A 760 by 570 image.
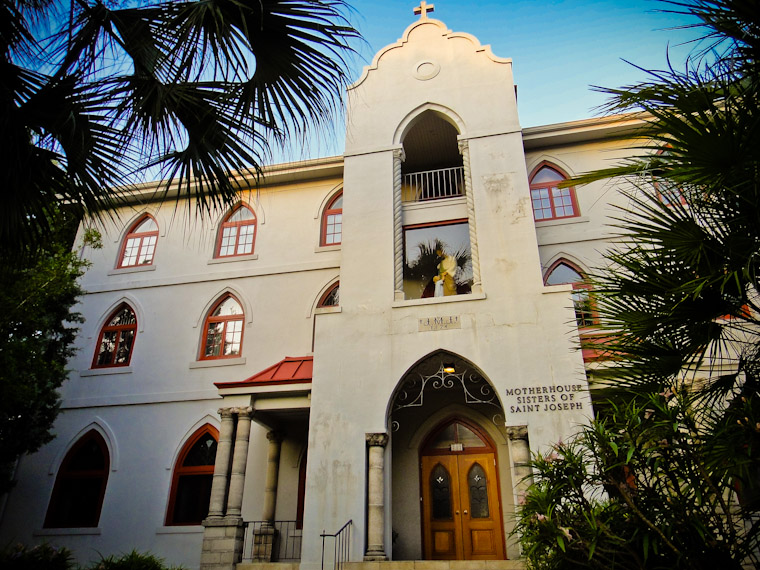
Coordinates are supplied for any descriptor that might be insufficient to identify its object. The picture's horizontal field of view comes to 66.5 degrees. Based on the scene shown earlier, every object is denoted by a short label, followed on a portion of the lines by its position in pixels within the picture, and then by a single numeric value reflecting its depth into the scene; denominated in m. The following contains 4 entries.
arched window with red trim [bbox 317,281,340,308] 15.84
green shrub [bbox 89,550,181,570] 9.49
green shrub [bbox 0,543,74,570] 8.55
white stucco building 11.45
